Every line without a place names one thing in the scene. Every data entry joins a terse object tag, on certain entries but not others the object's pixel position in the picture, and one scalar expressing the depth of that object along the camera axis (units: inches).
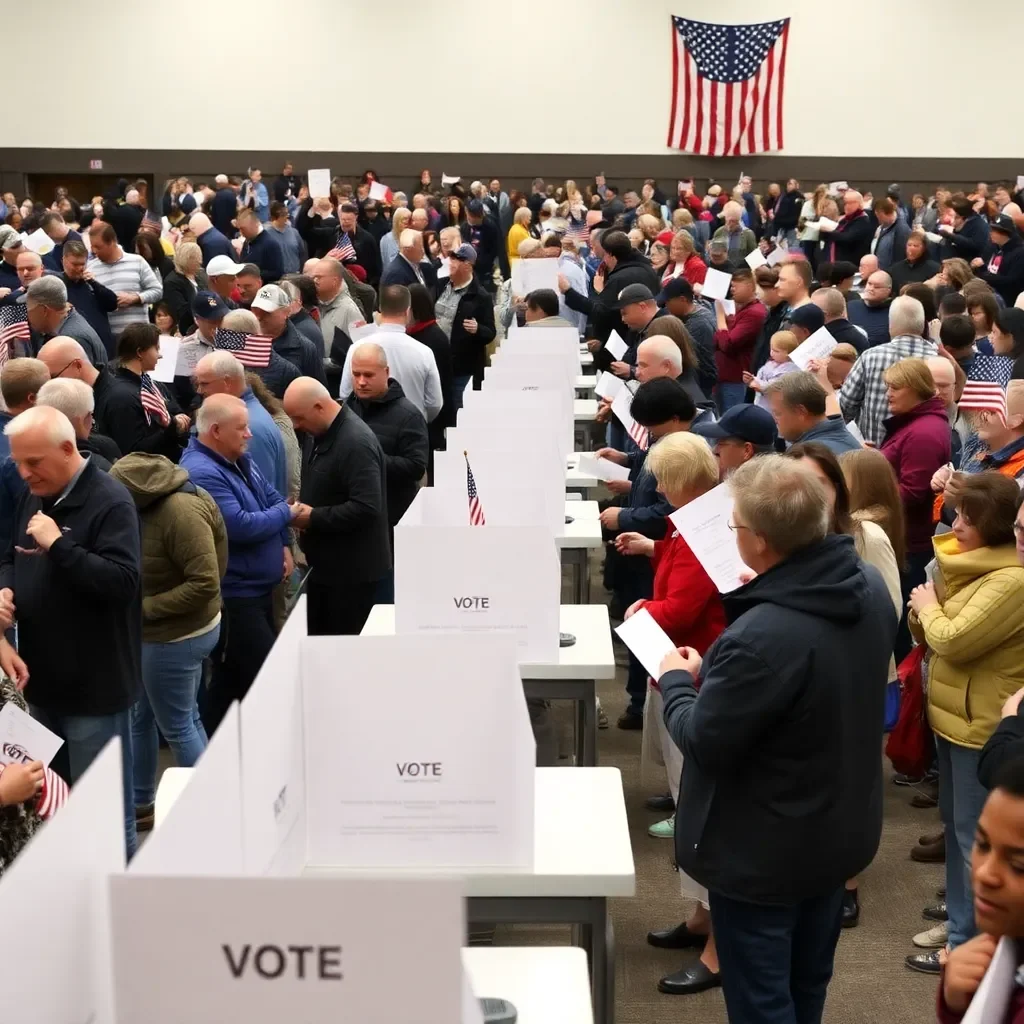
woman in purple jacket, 228.8
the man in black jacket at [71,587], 150.6
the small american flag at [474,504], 191.0
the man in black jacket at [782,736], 110.2
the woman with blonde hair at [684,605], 161.0
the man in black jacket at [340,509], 217.0
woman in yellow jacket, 145.2
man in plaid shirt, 267.1
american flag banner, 927.0
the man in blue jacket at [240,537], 194.4
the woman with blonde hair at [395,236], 508.4
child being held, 289.9
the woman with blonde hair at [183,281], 356.5
